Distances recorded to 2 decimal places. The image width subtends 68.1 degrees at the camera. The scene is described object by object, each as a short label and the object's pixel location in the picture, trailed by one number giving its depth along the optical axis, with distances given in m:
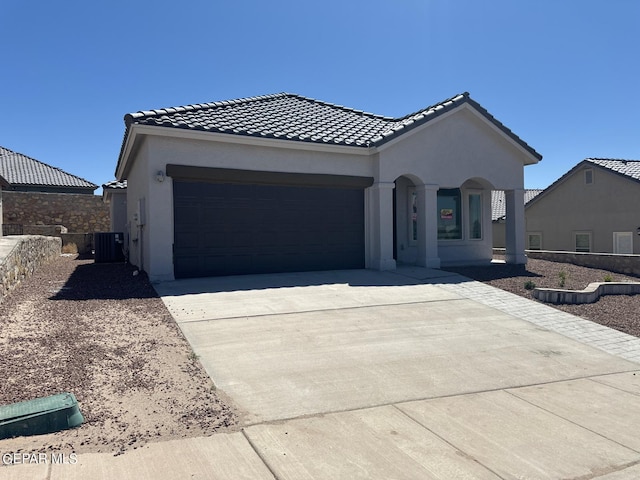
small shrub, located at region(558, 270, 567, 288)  11.72
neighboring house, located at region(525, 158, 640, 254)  23.41
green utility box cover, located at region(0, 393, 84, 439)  3.95
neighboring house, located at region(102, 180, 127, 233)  20.91
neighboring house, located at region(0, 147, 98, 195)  28.53
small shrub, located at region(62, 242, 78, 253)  22.22
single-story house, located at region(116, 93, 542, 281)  11.63
